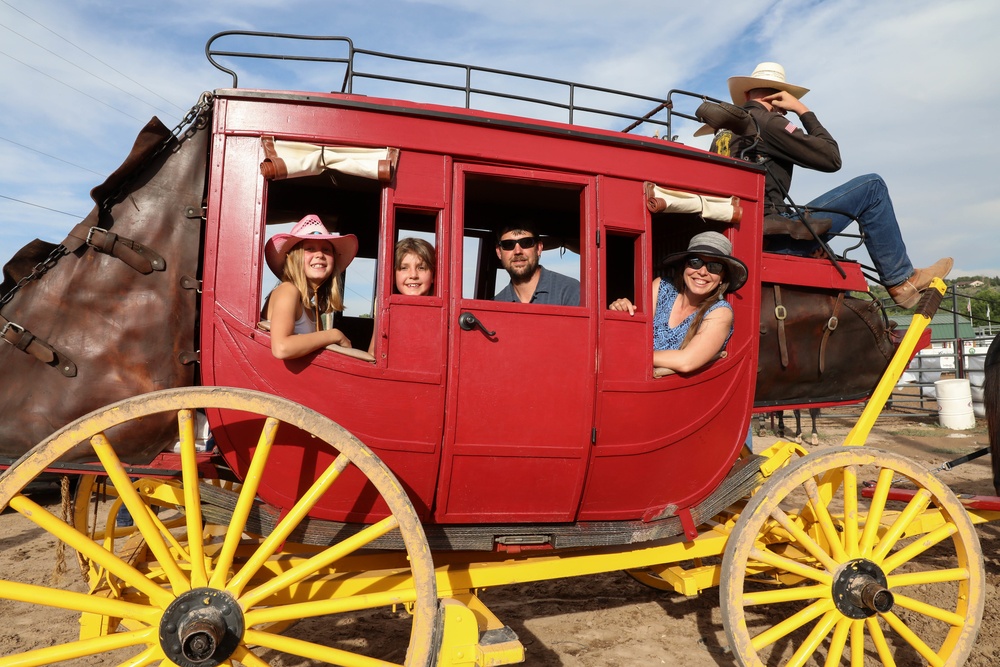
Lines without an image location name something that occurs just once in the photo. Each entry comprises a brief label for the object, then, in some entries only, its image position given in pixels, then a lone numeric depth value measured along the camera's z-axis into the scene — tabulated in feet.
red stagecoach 6.97
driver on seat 11.27
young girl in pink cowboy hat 7.68
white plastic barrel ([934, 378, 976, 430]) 35.42
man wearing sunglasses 10.23
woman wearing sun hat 9.29
